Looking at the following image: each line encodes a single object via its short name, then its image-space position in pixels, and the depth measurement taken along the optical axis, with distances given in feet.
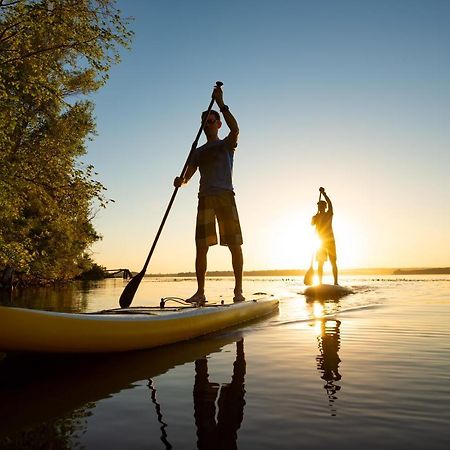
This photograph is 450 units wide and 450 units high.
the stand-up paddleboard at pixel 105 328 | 10.01
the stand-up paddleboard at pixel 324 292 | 46.50
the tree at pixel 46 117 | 44.09
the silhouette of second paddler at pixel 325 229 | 50.29
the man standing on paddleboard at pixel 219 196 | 23.97
